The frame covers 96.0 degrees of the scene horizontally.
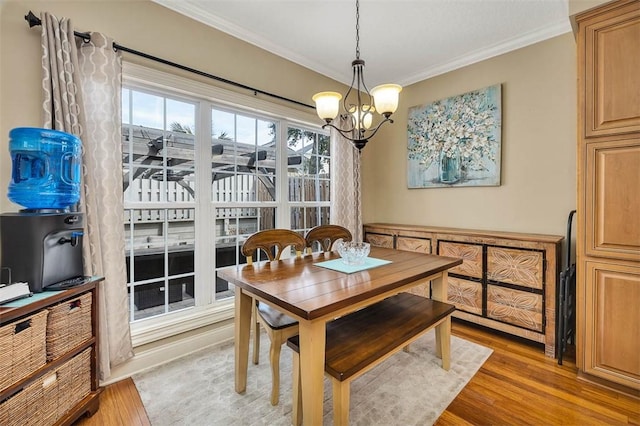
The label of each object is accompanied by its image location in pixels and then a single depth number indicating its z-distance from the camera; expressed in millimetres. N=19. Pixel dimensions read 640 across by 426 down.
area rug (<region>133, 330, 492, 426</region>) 1657
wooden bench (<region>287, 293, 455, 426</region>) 1368
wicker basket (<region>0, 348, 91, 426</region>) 1252
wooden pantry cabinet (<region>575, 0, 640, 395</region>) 1759
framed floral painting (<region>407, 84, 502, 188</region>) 2957
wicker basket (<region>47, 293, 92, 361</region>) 1436
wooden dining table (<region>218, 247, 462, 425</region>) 1286
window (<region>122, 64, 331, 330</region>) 2213
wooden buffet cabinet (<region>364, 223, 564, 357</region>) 2332
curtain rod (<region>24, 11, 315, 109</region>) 1687
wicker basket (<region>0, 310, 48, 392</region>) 1205
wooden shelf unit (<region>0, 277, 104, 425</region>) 1233
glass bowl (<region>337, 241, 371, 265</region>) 1965
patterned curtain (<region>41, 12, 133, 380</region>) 1715
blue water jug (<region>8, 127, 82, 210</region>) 1539
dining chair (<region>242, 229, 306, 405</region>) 1708
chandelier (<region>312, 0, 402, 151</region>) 1760
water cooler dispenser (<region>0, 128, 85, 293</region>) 1386
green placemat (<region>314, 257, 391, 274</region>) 1822
